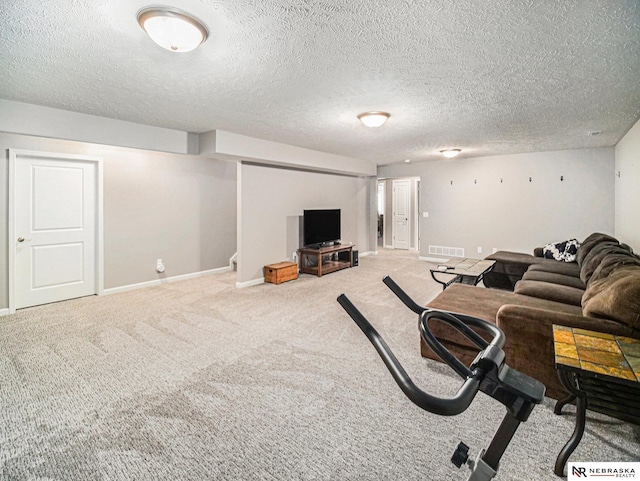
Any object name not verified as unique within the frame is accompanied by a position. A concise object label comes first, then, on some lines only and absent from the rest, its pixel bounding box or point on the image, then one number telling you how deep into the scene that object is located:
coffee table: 4.38
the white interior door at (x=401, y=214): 9.90
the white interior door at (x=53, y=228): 4.23
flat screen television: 6.48
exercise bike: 0.83
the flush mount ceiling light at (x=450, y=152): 6.21
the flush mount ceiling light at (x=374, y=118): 3.73
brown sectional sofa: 2.10
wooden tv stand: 6.41
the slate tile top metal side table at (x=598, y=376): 1.56
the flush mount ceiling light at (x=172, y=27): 1.83
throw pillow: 5.19
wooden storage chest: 5.75
